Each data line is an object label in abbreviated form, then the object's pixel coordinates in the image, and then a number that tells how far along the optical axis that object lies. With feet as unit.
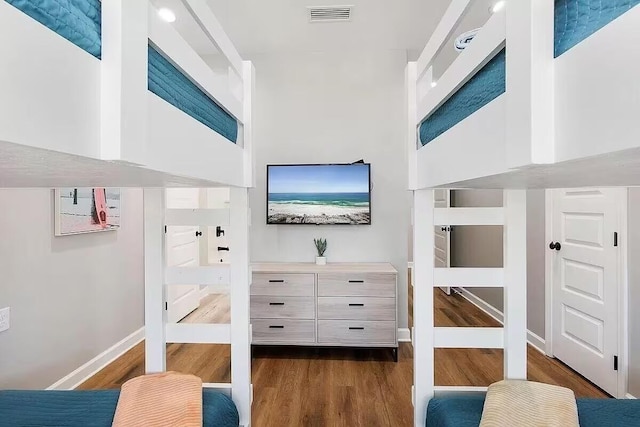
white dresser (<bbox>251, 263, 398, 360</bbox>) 9.59
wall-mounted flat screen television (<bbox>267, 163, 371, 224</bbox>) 10.78
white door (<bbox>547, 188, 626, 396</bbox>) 7.55
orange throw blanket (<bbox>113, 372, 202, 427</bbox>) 4.14
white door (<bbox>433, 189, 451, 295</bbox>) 16.75
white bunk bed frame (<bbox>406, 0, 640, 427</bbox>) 1.53
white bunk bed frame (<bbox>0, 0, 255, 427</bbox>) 1.46
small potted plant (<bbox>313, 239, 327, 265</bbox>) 10.78
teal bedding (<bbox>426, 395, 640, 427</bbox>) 4.19
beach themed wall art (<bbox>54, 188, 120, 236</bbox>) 7.73
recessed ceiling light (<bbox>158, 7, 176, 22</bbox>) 8.77
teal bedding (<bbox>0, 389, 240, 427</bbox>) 4.34
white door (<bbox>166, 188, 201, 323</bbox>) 12.08
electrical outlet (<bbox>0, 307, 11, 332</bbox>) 6.34
